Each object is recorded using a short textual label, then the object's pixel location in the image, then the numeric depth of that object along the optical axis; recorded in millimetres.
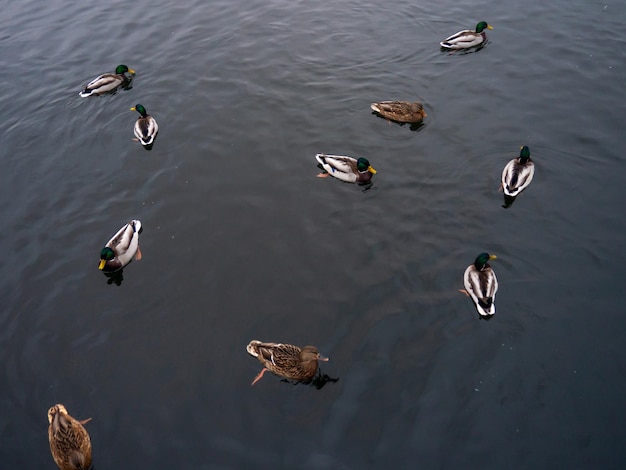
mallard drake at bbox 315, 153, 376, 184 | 10953
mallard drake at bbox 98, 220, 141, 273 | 9625
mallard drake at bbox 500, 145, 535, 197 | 10297
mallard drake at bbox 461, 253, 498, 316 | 8320
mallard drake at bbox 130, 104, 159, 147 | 12727
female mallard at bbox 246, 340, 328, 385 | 7625
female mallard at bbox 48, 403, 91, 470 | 6895
